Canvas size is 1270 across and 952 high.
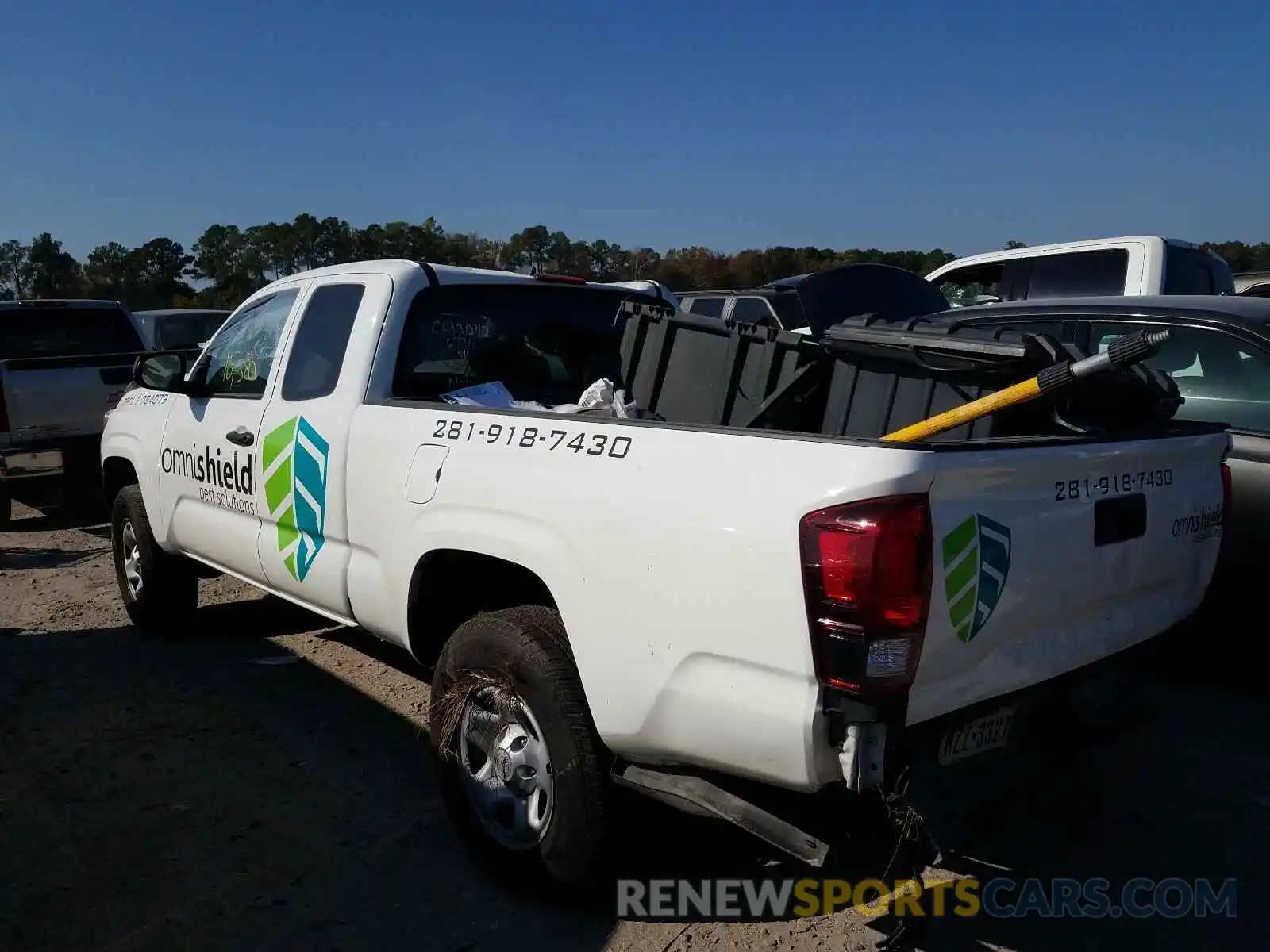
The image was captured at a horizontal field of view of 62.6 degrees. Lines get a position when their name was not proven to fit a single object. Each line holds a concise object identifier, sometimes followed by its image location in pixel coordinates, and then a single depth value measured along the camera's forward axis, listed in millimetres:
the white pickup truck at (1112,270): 8107
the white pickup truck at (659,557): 2301
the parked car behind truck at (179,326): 15195
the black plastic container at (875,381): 3146
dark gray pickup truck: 8875
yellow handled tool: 2639
